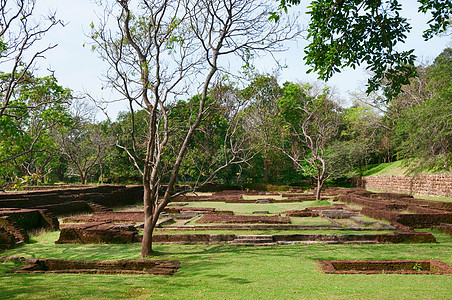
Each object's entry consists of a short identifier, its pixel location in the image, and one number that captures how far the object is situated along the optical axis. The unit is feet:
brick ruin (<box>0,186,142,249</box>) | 35.53
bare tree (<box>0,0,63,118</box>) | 22.52
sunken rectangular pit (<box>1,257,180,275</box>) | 22.40
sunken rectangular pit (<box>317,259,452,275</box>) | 21.94
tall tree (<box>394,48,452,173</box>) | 47.88
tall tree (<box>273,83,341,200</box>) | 74.95
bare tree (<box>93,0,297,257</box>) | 27.94
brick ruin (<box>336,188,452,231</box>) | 40.16
